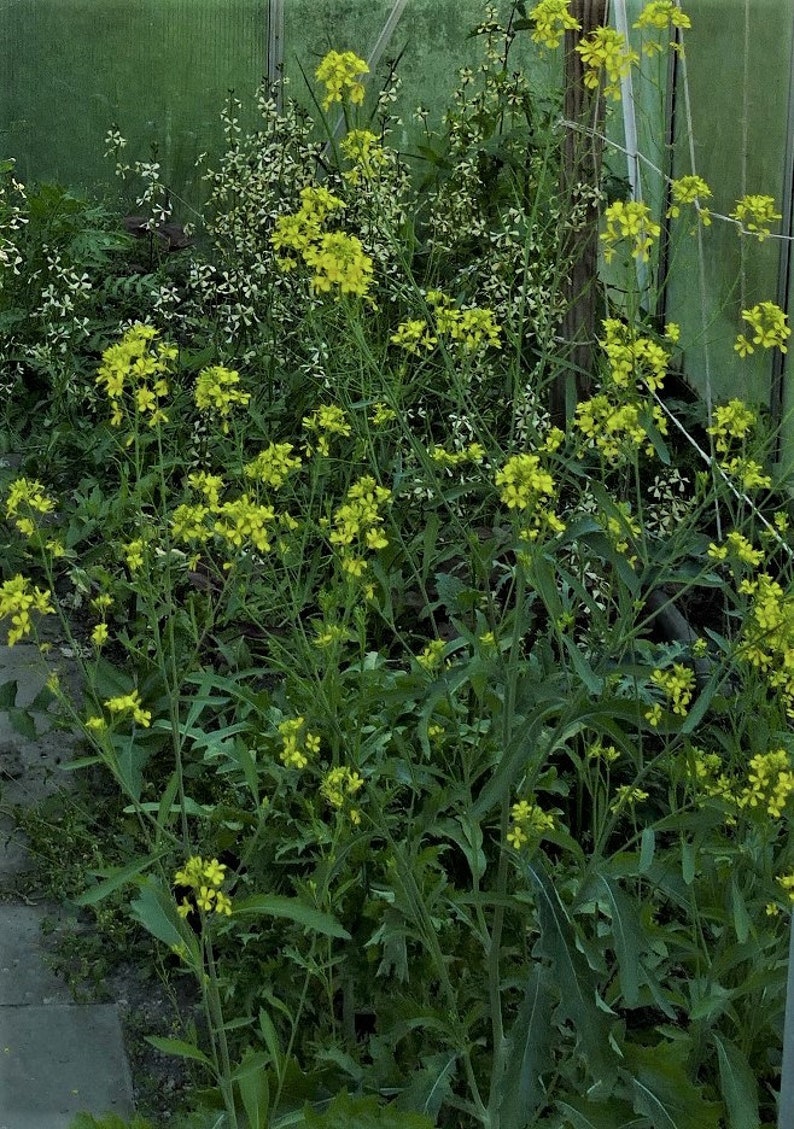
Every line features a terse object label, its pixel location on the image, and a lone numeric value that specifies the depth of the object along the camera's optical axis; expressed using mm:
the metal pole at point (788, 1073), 1548
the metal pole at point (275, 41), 5980
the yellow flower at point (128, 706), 1711
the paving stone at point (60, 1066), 2246
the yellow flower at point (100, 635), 1963
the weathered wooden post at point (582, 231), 3826
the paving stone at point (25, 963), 2516
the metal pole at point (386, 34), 5547
